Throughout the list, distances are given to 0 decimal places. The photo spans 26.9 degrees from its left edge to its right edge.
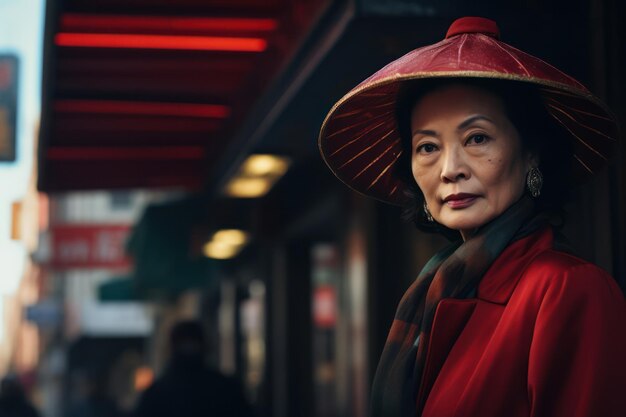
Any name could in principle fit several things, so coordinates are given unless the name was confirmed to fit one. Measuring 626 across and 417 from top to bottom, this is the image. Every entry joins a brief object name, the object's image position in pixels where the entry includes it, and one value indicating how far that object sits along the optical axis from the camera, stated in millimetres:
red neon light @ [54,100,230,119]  8016
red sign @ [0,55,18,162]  11188
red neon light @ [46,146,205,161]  9648
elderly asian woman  2357
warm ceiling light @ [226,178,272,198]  8531
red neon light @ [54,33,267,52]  6508
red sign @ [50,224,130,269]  18241
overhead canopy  6242
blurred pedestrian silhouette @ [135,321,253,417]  6281
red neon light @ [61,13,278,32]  6246
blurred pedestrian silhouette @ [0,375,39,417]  8109
